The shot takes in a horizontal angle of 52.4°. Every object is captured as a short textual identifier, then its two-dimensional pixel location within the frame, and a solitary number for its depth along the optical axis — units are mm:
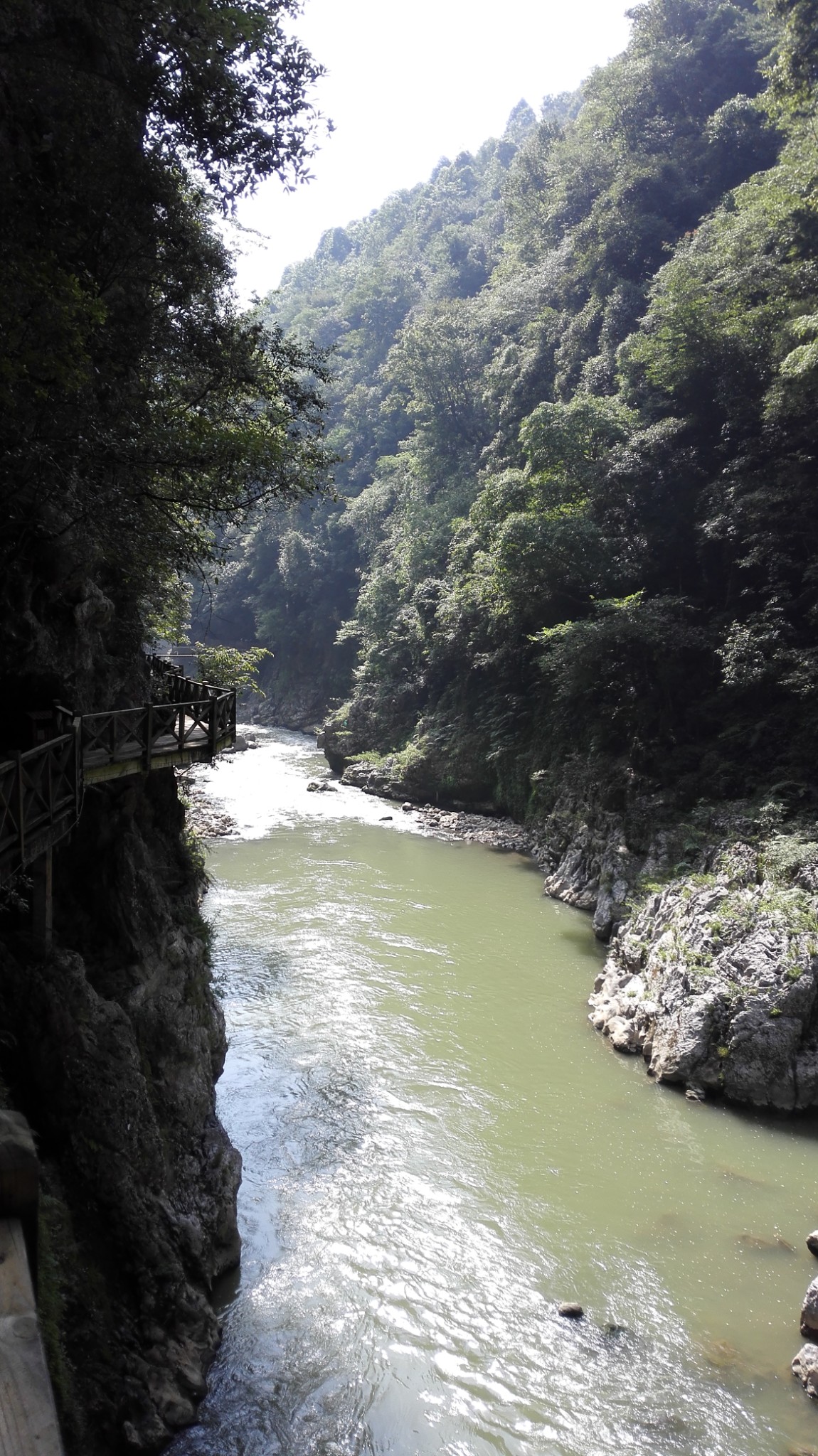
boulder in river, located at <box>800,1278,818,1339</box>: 8047
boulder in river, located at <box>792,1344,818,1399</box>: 7539
